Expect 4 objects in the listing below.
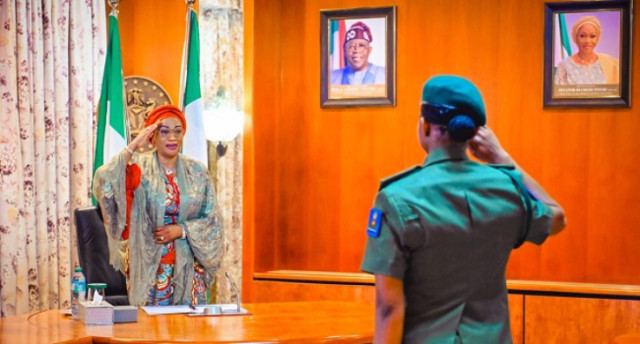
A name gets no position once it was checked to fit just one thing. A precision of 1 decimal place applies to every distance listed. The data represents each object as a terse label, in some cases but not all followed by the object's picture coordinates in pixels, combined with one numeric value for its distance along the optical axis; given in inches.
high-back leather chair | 182.4
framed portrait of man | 218.1
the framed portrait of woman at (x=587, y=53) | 205.2
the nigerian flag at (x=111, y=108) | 210.4
